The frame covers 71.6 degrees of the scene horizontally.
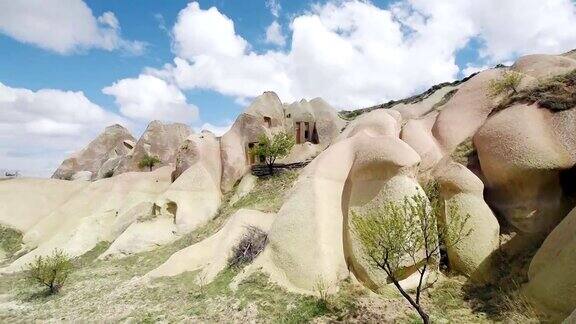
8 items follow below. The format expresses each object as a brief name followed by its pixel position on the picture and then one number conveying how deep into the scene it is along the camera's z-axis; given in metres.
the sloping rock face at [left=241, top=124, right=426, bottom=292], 15.88
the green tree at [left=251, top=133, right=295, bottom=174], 29.88
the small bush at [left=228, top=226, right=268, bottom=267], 17.97
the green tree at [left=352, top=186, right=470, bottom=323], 11.80
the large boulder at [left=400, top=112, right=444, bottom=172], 19.00
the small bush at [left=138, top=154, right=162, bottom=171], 39.72
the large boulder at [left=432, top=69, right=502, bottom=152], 20.02
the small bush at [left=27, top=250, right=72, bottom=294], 19.31
